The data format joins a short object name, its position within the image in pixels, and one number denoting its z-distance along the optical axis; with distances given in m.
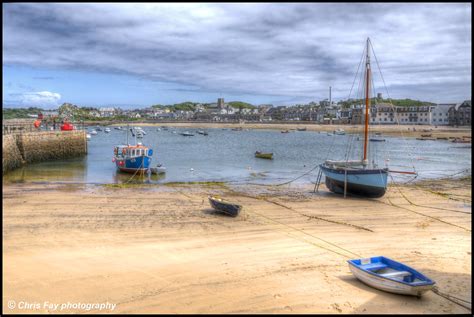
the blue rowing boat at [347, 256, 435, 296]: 8.96
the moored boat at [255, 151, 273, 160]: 44.48
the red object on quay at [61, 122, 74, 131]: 48.44
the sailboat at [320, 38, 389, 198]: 21.33
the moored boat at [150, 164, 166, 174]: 31.90
